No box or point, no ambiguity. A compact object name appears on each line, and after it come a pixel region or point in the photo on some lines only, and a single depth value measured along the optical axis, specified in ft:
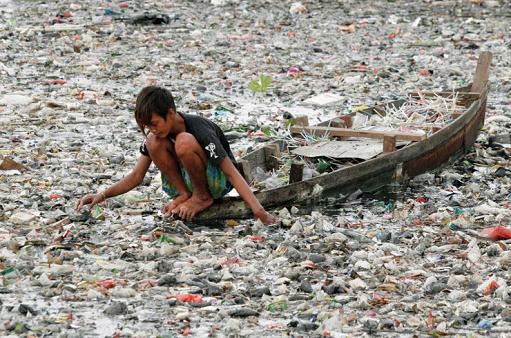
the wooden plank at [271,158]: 51.83
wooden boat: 45.98
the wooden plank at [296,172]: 47.56
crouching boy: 41.68
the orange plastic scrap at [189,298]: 36.35
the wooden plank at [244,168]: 46.57
